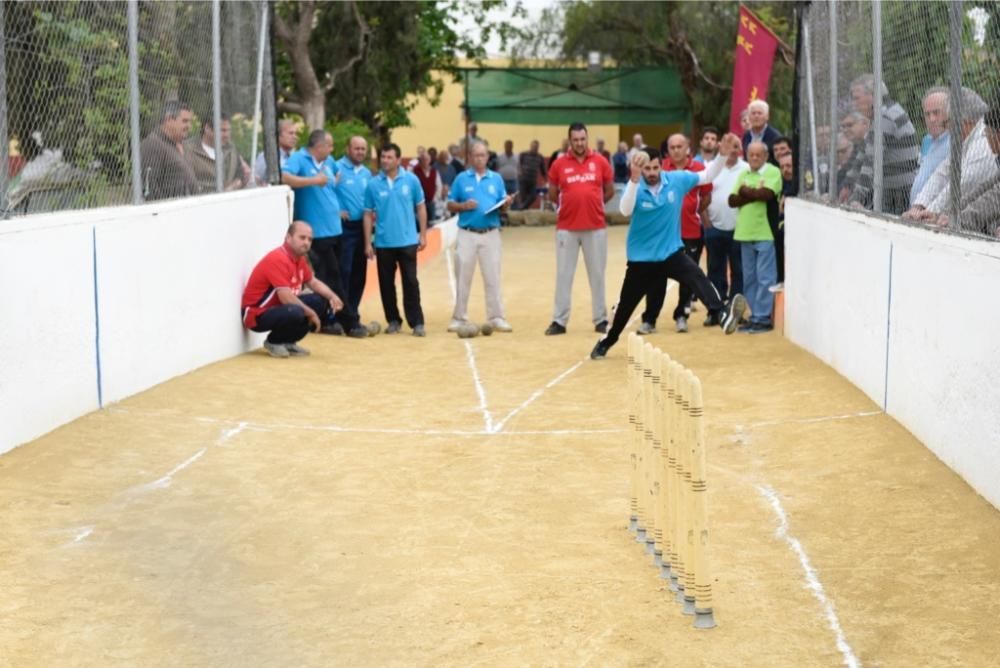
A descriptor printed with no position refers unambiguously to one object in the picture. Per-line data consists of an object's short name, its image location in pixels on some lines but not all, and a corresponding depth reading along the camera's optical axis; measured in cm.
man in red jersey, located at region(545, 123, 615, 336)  1570
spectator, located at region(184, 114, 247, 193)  1315
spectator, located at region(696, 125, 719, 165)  1688
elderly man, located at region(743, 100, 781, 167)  1556
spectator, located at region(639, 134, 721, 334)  1536
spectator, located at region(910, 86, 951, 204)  911
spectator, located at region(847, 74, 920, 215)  1023
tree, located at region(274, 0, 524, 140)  3628
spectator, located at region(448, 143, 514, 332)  1609
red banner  1922
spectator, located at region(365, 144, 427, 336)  1593
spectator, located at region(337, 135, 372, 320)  1639
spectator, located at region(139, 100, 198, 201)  1176
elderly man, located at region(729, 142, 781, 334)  1481
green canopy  3828
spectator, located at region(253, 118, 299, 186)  1641
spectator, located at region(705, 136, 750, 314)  1545
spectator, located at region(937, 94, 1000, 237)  804
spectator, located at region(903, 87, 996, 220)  827
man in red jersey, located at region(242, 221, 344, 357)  1366
